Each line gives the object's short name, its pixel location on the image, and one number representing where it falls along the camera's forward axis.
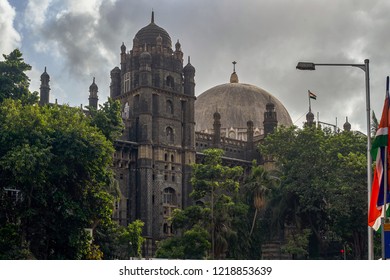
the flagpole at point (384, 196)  23.40
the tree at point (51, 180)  41.25
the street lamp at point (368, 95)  24.81
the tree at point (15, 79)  46.06
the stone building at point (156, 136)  68.69
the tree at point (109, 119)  49.53
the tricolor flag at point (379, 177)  23.66
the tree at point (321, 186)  53.28
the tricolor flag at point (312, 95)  62.43
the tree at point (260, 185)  61.25
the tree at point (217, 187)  55.56
